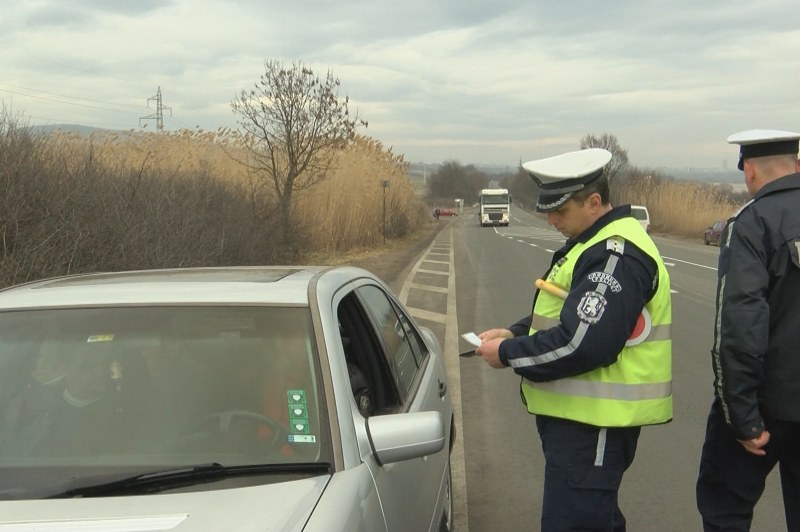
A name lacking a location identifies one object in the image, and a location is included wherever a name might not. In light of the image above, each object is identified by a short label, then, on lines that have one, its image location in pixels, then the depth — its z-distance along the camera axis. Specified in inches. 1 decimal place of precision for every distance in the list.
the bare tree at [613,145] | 3273.9
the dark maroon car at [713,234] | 1271.5
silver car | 73.5
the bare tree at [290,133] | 797.2
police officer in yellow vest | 96.8
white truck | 2362.2
